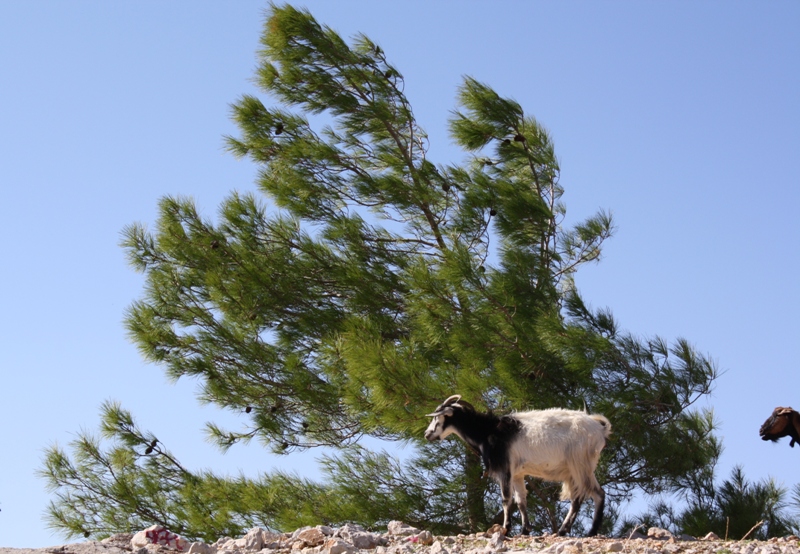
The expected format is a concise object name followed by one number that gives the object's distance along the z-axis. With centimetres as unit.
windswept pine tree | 988
